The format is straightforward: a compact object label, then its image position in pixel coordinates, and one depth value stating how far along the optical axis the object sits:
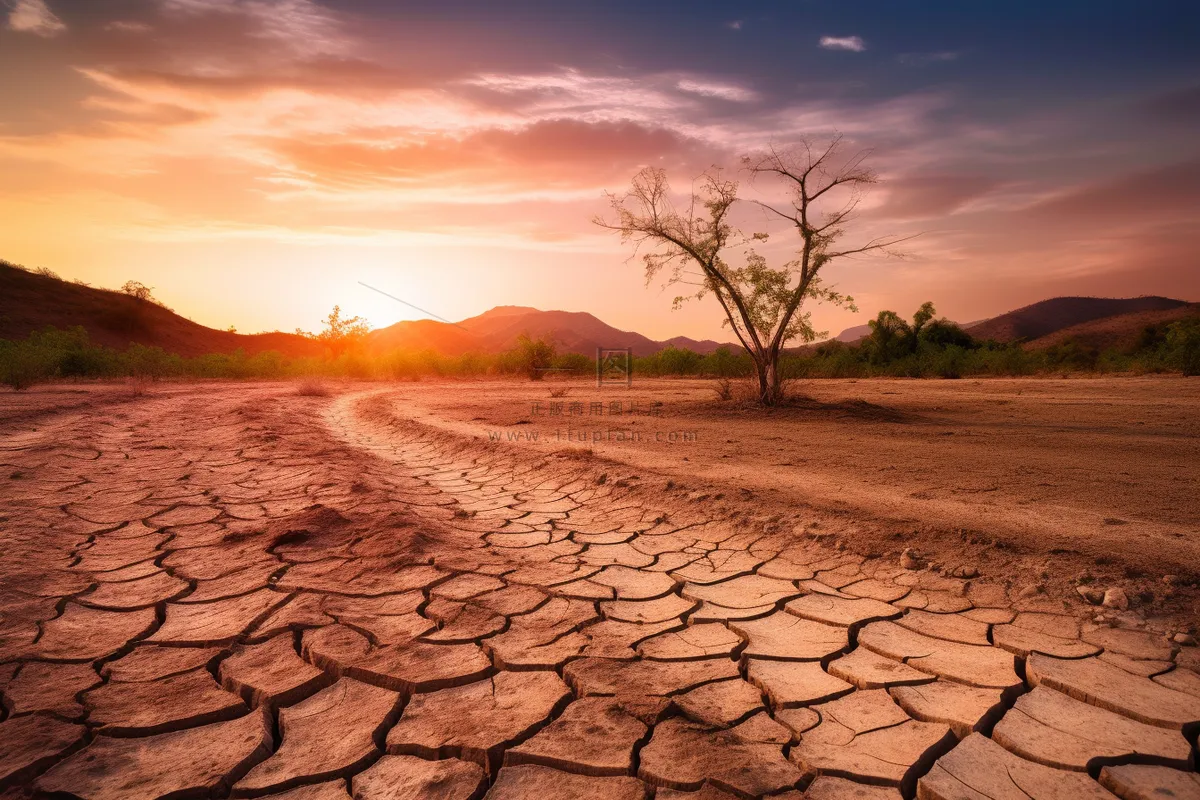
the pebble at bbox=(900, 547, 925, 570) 2.74
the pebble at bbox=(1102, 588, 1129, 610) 2.23
